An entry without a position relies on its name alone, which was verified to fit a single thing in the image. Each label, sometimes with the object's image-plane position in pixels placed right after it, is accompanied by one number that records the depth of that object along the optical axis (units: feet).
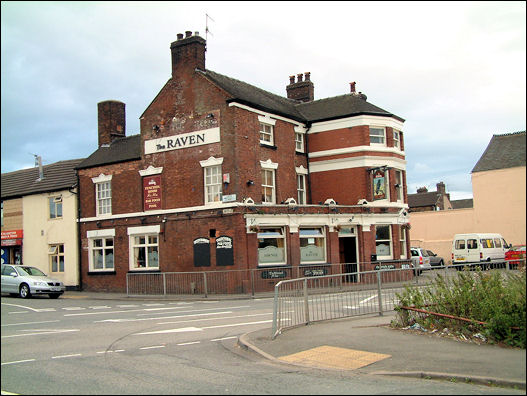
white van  91.40
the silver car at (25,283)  78.74
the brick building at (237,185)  82.99
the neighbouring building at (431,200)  211.82
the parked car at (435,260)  129.59
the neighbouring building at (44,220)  103.35
